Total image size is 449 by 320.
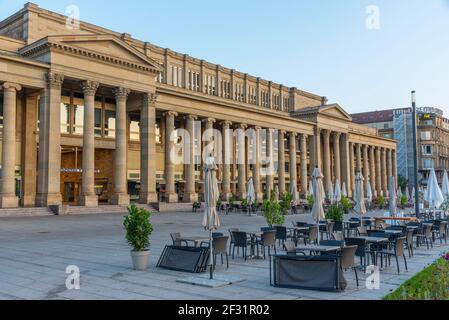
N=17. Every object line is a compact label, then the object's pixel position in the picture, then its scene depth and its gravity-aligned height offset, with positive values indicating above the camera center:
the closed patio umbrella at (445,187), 25.53 +0.05
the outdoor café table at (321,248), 11.76 -1.58
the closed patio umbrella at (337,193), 37.66 -0.28
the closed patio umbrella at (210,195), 12.14 -0.11
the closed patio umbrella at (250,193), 41.47 -0.25
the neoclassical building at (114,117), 37.12 +8.62
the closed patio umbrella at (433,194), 23.58 -0.30
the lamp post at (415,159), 25.00 +1.67
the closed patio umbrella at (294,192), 42.84 -0.17
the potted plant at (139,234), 12.08 -1.16
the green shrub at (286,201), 34.91 -0.85
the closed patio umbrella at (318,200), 16.62 -0.38
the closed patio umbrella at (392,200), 26.91 -0.68
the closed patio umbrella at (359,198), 21.98 -0.43
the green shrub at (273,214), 18.48 -1.00
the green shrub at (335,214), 21.53 -1.19
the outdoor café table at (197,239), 14.27 -1.58
